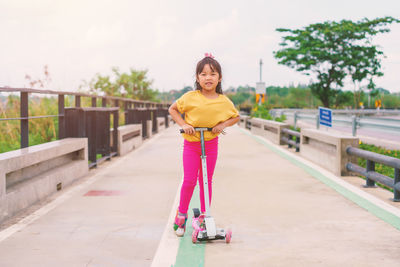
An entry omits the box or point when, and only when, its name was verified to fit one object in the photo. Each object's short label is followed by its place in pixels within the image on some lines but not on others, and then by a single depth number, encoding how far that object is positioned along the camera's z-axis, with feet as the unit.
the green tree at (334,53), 184.24
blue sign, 45.83
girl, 16.42
